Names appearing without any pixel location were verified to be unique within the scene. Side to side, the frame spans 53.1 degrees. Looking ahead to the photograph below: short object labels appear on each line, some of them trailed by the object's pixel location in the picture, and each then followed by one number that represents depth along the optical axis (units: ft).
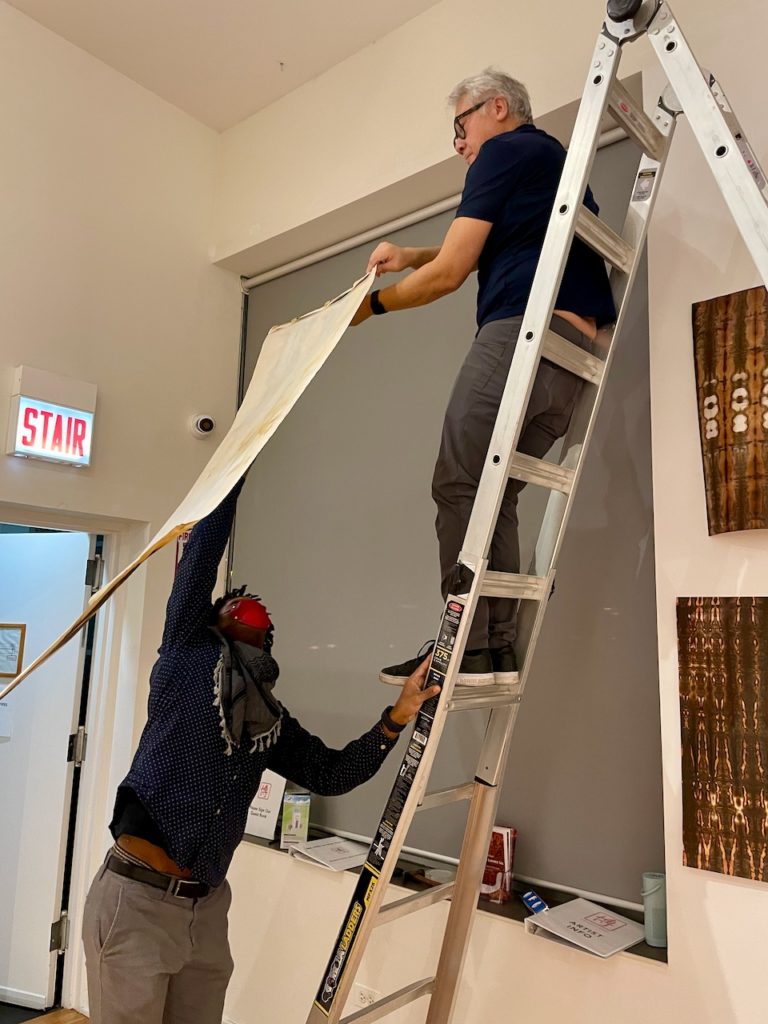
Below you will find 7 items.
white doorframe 9.72
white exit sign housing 8.89
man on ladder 5.23
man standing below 5.17
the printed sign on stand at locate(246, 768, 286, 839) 9.08
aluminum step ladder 4.40
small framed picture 10.68
